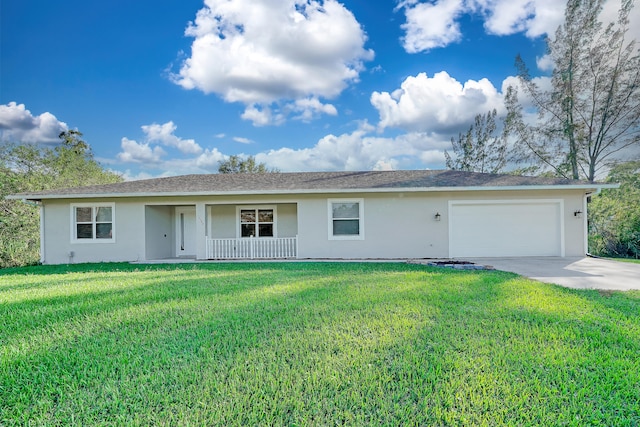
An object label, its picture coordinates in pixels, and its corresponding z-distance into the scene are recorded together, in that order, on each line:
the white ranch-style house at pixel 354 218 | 10.66
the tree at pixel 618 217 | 14.13
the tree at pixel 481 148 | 21.77
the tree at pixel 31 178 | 14.31
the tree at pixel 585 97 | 16.33
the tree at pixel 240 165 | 35.12
